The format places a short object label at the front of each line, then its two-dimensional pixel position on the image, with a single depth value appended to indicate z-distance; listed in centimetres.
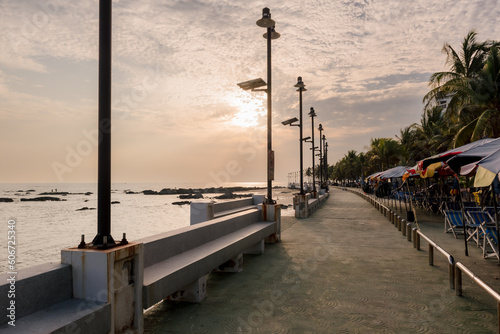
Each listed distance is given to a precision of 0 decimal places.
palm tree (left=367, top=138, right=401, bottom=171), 5459
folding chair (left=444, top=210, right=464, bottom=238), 1104
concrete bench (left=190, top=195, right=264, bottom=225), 1090
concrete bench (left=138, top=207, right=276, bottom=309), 425
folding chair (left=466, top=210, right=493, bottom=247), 922
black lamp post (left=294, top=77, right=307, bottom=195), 1919
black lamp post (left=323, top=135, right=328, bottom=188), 5205
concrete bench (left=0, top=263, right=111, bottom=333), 274
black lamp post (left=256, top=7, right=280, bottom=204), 1126
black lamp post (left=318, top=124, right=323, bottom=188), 3872
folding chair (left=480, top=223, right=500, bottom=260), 835
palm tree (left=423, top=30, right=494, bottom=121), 2434
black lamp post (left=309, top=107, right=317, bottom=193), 2698
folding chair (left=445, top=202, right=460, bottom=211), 1652
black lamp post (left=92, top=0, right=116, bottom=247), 370
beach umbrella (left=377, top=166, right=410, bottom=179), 1750
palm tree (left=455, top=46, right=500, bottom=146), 1994
